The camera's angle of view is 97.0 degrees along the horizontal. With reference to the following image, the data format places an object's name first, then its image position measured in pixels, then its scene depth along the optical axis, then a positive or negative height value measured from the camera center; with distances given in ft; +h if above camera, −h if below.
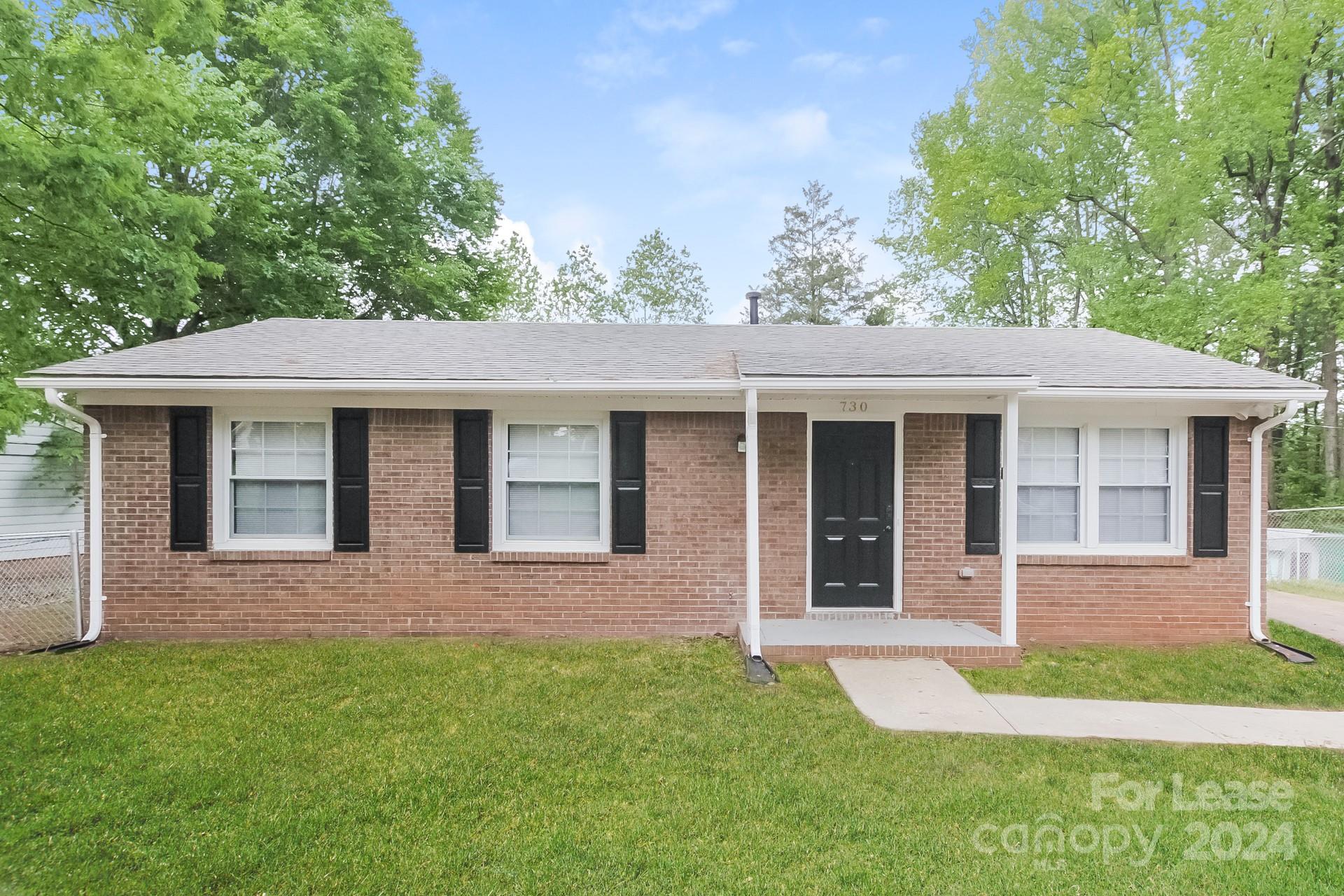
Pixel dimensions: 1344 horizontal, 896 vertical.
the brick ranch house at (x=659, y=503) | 19.27 -1.96
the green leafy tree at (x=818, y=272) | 92.27 +27.40
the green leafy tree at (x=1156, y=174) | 39.93 +22.17
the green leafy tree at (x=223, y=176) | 20.65 +14.00
